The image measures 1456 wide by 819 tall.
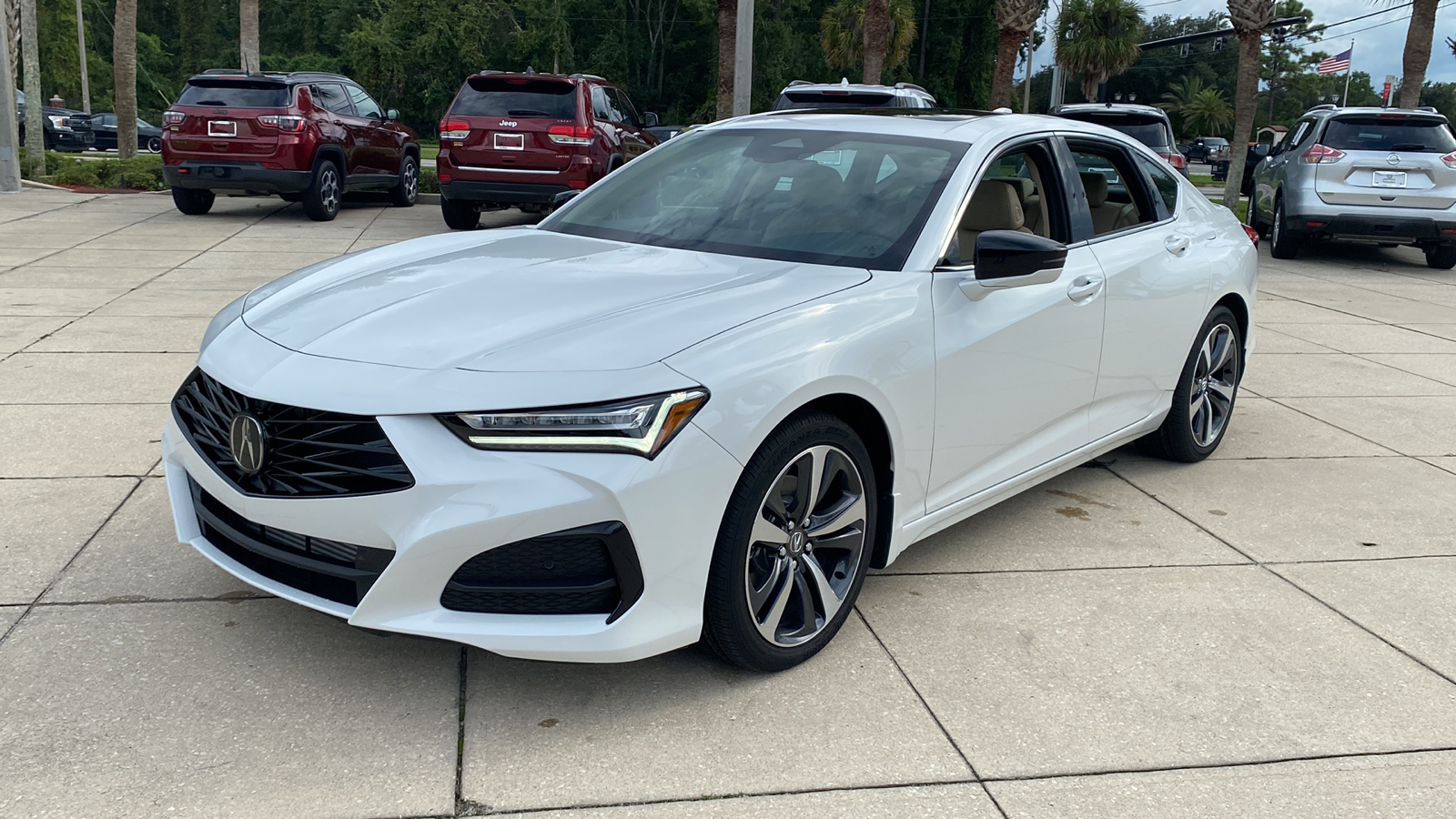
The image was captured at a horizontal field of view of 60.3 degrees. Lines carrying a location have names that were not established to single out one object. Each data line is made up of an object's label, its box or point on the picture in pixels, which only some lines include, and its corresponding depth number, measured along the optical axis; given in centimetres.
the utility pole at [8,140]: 1617
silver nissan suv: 1298
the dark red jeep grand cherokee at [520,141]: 1384
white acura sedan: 294
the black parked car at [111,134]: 3778
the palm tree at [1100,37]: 5034
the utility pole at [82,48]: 4994
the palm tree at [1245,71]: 2091
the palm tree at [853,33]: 3956
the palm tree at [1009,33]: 2408
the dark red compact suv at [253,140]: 1424
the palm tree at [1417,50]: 1978
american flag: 4206
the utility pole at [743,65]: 1678
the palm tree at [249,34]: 2158
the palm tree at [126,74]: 2042
